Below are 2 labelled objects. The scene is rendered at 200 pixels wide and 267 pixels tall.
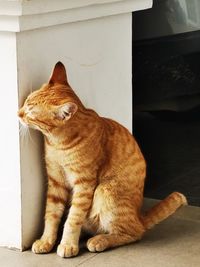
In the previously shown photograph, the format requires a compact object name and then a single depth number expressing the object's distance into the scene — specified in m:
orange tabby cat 1.79
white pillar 1.77
